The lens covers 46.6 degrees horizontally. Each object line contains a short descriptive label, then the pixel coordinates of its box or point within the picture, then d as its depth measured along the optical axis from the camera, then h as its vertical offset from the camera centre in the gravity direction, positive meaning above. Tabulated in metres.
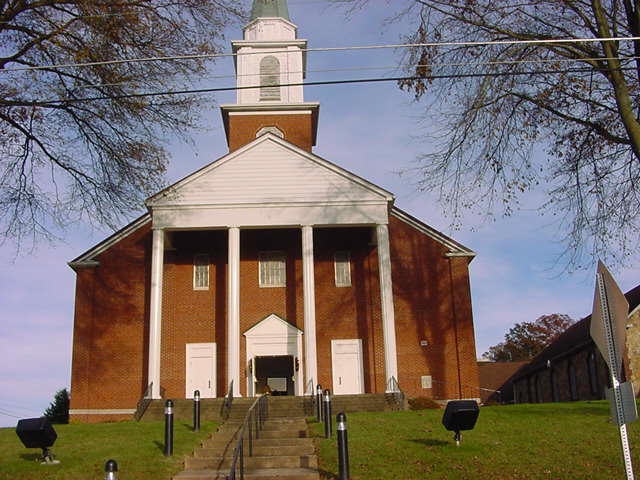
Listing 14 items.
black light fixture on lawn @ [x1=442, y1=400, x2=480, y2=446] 13.96 -0.10
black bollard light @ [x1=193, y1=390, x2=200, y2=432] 18.16 +0.07
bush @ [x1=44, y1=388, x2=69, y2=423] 33.94 +0.70
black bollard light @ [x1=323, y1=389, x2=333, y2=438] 16.34 -0.12
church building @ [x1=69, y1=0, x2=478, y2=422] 28.75 +5.09
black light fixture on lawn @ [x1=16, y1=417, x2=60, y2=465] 13.42 -0.15
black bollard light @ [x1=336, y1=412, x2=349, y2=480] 12.09 -0.63
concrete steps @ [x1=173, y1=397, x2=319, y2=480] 12.91 -0.74
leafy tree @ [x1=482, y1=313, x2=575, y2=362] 77.69 +7.39
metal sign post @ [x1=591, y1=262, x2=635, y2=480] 7.18 +0.71
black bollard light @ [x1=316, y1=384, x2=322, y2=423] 19.36 +0.27
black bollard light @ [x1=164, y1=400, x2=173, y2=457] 14.52 -0.19
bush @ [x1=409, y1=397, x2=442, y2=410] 27.73 +0.25
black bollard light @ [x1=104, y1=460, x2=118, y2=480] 8.59 -0.55
